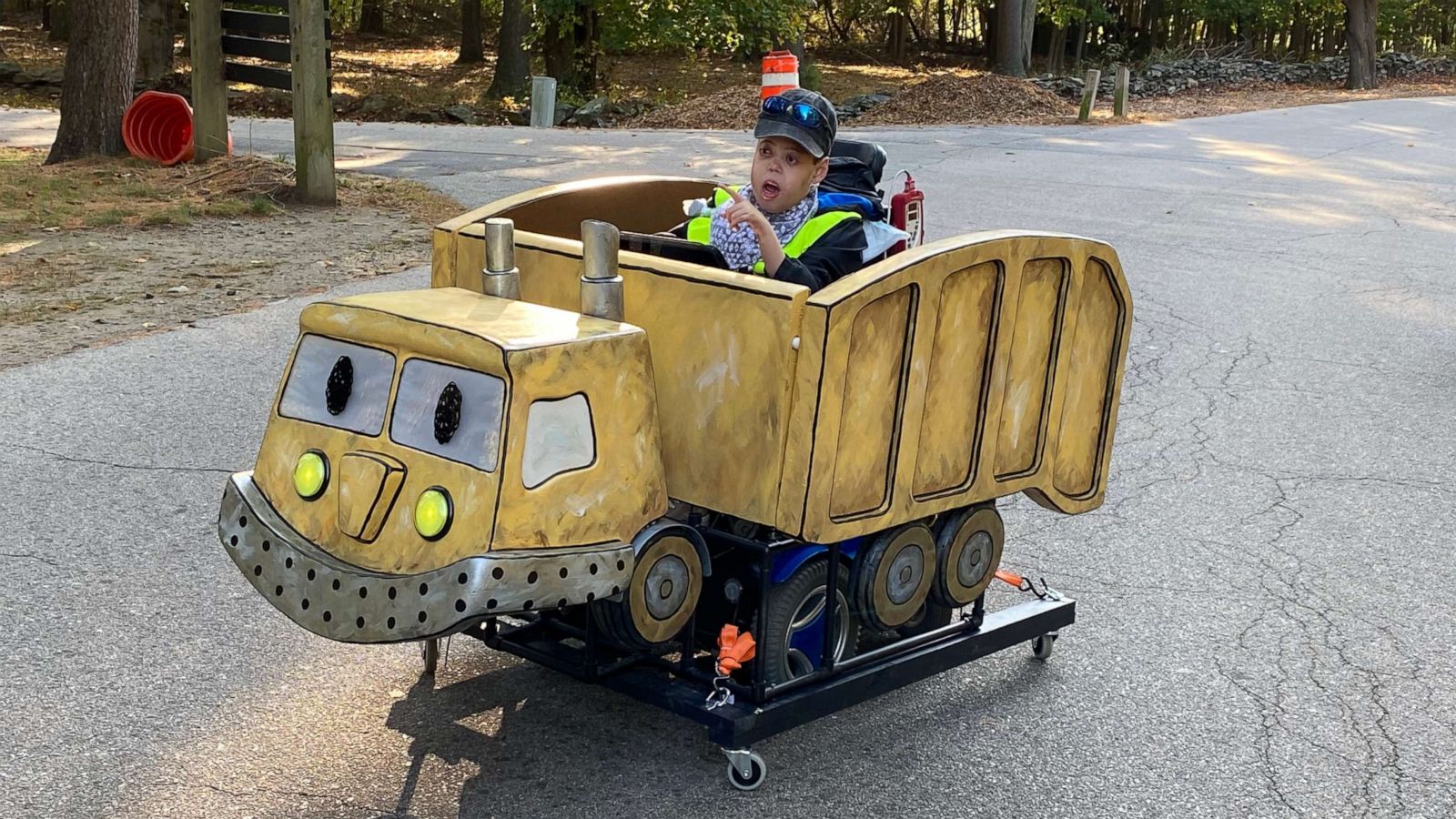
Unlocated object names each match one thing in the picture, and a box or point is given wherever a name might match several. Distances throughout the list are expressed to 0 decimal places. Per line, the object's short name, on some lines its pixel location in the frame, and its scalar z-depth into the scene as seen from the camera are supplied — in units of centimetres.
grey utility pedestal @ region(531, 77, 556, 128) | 2125
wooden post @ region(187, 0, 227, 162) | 1246
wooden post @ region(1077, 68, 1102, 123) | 2145
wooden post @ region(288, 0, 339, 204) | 1095
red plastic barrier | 1341
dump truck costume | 283
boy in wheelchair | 343
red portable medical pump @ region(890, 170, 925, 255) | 402
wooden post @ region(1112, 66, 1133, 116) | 2261
